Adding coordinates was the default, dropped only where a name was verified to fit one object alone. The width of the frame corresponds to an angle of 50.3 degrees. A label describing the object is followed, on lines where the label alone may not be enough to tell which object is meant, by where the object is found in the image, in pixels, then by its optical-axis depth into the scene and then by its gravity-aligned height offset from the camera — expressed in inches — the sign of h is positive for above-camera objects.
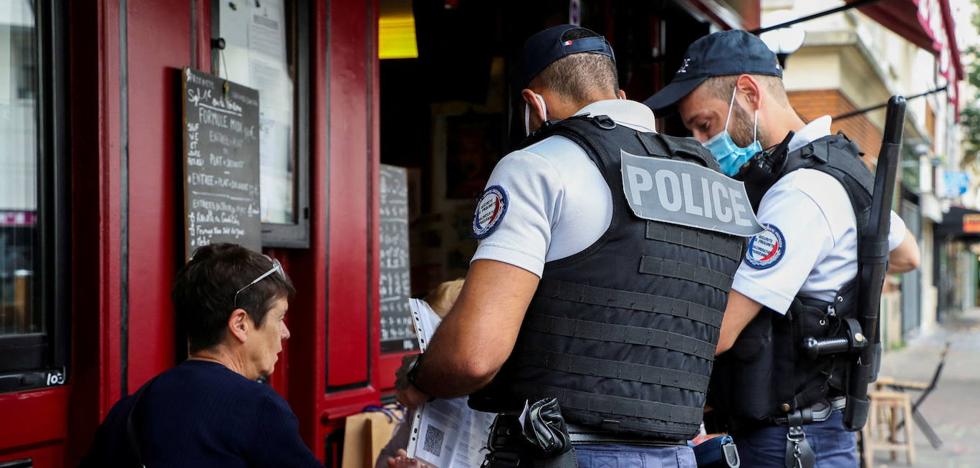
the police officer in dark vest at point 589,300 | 83.8 -7.3
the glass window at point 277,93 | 159.3 +18.9
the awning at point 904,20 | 301.1 +57.5
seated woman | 94.7 -17.0
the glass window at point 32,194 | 123.0 +2.0
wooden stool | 347.3 -74.0
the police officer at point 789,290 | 115.9 -8.8
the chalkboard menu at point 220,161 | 139.6 +7.0
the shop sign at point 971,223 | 1203.4 -11.7
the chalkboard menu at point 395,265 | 201.6 -10.4
